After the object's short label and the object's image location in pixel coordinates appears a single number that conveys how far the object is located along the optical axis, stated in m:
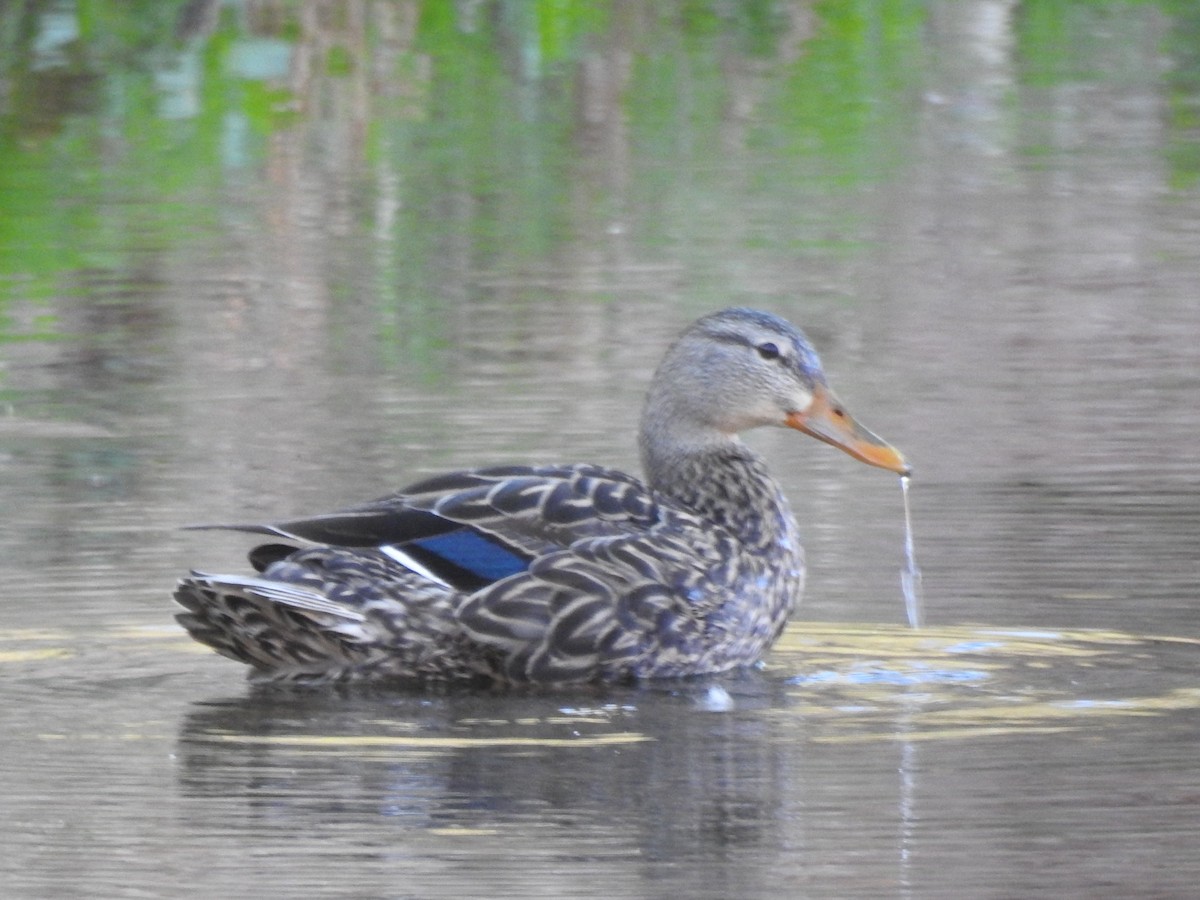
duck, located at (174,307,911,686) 13.84
